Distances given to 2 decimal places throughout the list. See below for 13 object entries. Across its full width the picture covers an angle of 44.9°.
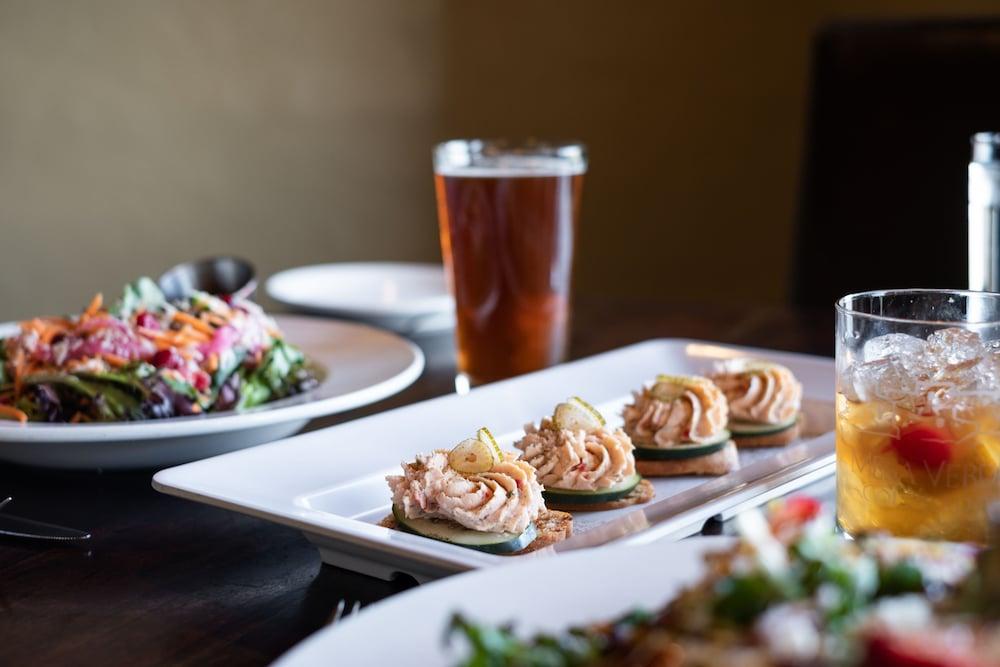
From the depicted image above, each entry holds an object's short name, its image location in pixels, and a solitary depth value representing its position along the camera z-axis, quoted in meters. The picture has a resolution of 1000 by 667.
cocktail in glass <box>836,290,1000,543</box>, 1.06
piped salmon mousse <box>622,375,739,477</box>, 1.41
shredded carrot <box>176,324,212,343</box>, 1.64
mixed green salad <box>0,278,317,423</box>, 1.52
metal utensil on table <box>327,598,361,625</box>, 0.87
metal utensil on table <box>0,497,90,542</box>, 1.12
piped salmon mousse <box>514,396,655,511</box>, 1.26
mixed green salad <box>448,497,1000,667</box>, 0.54
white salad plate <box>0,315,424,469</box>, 1.27
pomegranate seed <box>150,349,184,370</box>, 1.57
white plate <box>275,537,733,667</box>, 0.71
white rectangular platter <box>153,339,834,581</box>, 1.01
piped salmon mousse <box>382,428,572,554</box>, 1.08
